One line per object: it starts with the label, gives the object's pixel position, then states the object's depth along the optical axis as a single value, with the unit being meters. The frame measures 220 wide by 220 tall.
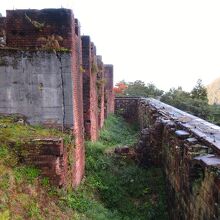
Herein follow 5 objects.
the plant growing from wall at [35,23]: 4.87
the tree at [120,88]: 25.47
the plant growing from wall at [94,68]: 8.15
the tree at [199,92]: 20.59
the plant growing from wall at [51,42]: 4.81
